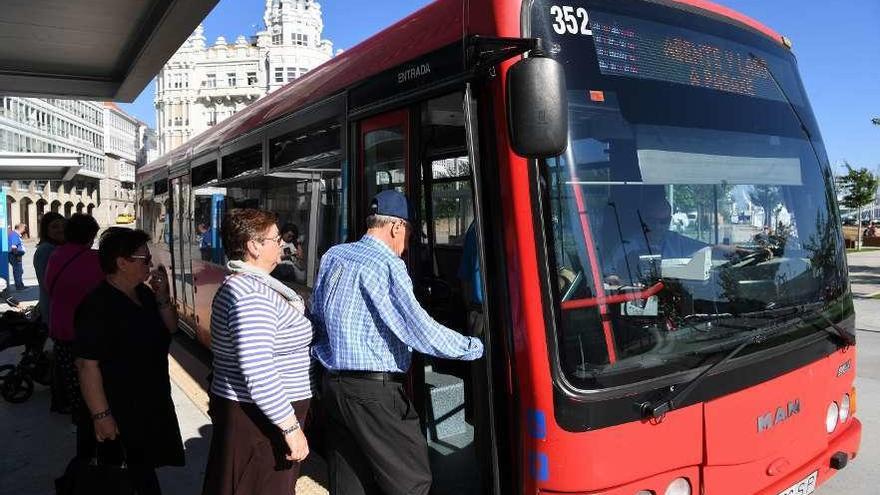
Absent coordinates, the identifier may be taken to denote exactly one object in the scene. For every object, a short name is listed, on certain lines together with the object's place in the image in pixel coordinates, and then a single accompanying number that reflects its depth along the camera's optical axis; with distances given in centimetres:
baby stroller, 662
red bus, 257
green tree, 3017
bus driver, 270
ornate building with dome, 10088
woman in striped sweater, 243
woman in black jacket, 309
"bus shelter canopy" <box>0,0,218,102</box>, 609
